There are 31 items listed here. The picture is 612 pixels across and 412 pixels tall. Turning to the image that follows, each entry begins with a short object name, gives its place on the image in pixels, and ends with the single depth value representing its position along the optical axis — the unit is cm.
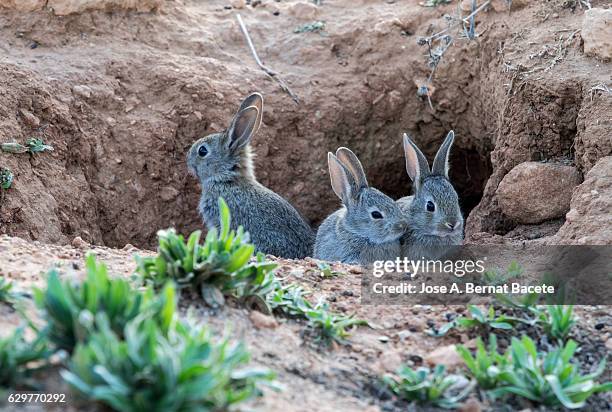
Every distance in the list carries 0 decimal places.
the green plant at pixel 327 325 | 831
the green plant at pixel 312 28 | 1772
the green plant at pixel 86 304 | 641
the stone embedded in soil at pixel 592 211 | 1100
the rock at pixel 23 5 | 1598
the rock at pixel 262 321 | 811
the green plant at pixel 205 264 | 796
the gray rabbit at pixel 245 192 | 1468
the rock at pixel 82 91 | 1525
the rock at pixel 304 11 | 1816
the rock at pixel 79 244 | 1153
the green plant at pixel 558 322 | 853
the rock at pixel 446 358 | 792
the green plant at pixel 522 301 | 899
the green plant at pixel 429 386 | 727
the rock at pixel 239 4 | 1861
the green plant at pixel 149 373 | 576
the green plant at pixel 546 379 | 723
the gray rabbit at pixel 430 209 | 1359
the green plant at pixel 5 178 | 1345
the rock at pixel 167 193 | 1642
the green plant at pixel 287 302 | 866
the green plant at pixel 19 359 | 624
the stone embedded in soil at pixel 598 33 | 1311
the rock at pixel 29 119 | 1436
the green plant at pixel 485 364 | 745
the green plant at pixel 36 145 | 1416
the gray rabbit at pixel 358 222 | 1390
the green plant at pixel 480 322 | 863
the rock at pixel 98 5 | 1608
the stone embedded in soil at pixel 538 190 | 1331
